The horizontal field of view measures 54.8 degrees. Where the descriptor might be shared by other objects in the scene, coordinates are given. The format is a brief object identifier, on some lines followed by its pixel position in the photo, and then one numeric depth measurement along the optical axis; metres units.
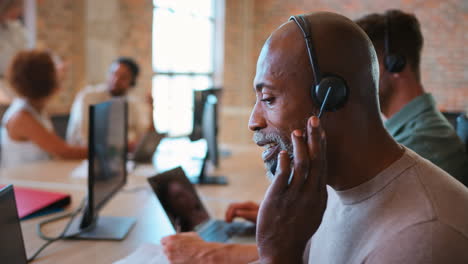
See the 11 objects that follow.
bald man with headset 0.76
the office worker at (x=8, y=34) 4.15
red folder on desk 1.71
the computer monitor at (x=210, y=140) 2.42
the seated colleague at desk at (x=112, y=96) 3.68
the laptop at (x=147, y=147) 2.91
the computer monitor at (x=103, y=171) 1.46
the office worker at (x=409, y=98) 1.54
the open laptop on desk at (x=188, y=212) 1.53
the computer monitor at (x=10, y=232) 1.03
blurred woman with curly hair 2.80
